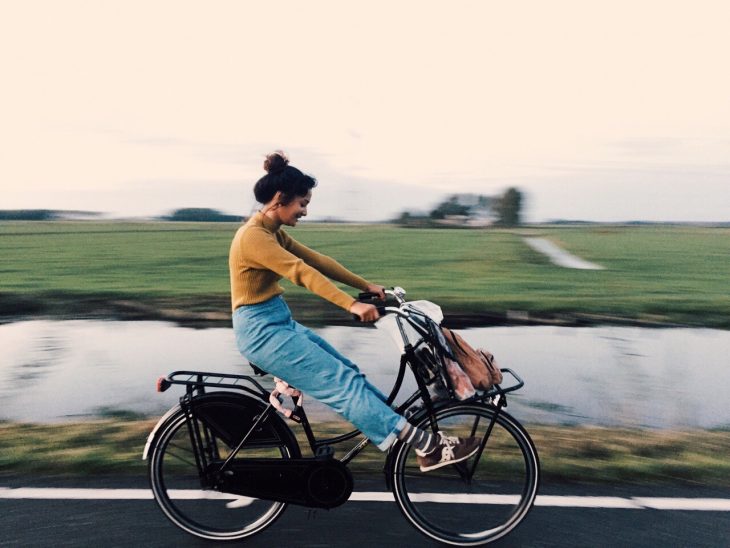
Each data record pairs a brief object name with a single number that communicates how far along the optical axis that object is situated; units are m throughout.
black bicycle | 2.94
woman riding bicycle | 2.81
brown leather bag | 2.88
